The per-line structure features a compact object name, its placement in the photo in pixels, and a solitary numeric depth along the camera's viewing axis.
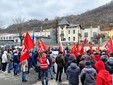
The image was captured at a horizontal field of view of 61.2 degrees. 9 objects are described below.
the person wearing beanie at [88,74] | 3.25
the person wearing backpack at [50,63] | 5.26
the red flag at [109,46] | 6.77
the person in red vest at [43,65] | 4.61
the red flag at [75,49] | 6.37
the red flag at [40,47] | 6.25
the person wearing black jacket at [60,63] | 5.09
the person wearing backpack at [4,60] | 6.44
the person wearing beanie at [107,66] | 2.88
